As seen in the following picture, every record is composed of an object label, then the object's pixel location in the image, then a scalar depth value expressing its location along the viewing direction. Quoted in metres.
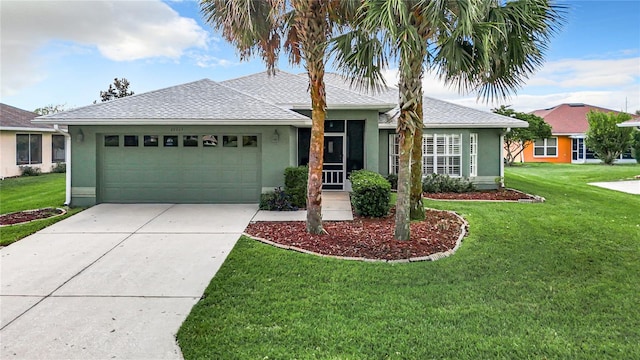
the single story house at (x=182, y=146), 11.66
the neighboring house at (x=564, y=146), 33.75
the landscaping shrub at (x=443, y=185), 14.91
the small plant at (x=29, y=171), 21.06
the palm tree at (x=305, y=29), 7.98
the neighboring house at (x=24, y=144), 20.11
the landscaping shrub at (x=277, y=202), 11.38
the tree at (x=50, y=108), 46.15
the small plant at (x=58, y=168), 23.41
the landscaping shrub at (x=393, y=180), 15.12
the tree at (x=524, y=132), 28.95
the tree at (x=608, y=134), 28.48
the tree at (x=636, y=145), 28.85
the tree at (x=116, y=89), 34.41
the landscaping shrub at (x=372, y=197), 10.12
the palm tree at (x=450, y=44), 6.92
